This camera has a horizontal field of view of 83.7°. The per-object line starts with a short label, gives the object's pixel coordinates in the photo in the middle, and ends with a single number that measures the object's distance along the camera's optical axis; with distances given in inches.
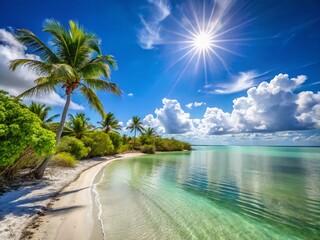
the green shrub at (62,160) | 548.4
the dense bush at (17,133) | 244.7
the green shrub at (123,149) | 1461.6
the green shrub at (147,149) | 1791.3
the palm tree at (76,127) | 974.5
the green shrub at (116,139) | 1312.7
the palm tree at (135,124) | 1892.2
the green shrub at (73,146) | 713.1
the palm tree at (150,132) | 2206.9
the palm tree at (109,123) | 1470.6
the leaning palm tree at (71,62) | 387.2
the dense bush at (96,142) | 989.8
